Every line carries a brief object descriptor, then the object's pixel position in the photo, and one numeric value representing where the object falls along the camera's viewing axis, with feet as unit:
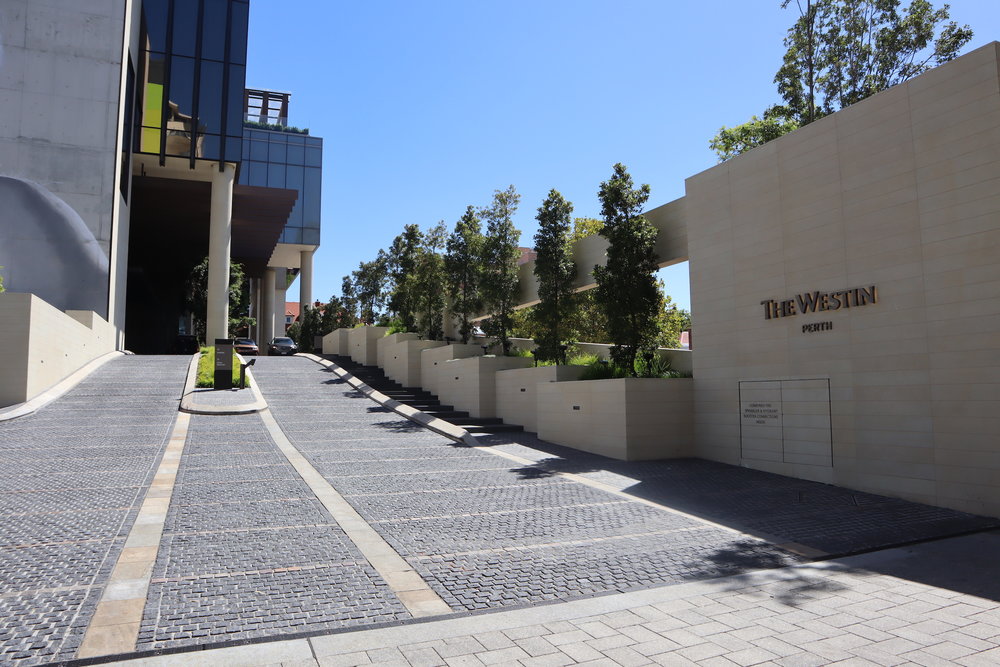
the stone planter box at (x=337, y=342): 106.32
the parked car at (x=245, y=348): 115.85
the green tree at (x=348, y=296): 144.77
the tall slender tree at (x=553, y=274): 54.03
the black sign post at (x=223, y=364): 63.93
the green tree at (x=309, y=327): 130.00
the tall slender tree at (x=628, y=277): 44.83
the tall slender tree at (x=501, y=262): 60.03
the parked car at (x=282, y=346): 128.67
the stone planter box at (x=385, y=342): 80.53
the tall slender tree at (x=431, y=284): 74.38
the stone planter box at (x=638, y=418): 40.01
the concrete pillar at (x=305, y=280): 141.69
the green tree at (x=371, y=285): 126.00
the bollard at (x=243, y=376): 66.18
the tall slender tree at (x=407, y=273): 77.29
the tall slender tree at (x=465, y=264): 66.64
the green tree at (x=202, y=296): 127.03
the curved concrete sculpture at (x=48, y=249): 70.79
